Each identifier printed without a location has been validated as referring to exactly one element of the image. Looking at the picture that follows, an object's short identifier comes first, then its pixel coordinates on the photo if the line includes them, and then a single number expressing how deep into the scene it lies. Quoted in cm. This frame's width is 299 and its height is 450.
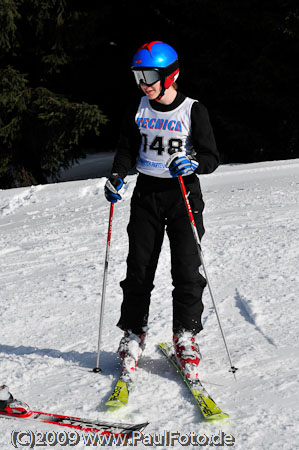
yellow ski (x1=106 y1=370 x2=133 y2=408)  670
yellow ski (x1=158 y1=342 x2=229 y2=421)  630
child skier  721
